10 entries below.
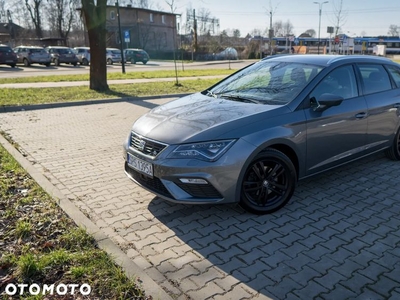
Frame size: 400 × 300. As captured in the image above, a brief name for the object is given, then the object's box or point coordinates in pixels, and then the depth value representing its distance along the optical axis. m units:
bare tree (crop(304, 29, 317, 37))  86.41
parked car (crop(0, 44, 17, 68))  27.78
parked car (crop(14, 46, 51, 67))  30.52
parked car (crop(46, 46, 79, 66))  32.34
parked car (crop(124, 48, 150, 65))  39.53
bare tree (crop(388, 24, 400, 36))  83.88
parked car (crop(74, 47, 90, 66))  34.12
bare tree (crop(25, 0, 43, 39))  60.69
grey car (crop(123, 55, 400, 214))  3.55
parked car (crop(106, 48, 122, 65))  36.56
